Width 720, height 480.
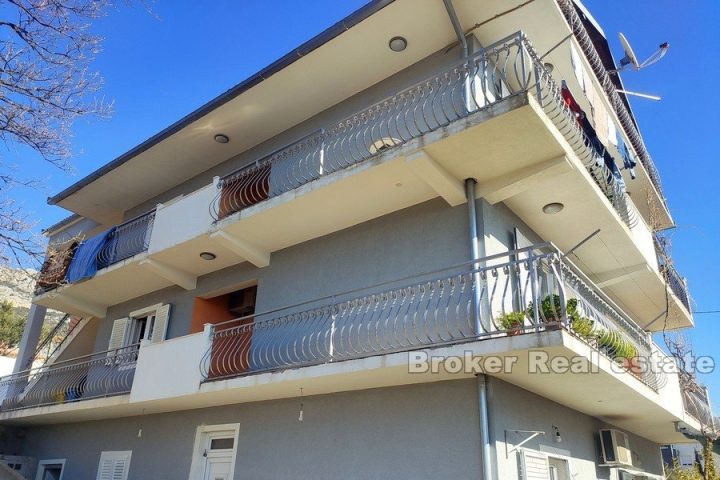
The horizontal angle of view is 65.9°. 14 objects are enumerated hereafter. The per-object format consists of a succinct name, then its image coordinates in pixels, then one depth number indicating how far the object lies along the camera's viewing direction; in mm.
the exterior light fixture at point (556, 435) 8820
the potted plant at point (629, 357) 8319
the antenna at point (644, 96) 13498
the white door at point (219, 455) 10359
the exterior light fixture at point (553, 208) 9641
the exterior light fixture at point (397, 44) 10028
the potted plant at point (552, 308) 6658
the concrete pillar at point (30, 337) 16609
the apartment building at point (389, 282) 7676
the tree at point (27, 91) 6160
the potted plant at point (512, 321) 6906
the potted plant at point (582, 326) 7066
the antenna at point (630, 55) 12467
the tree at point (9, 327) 29859
